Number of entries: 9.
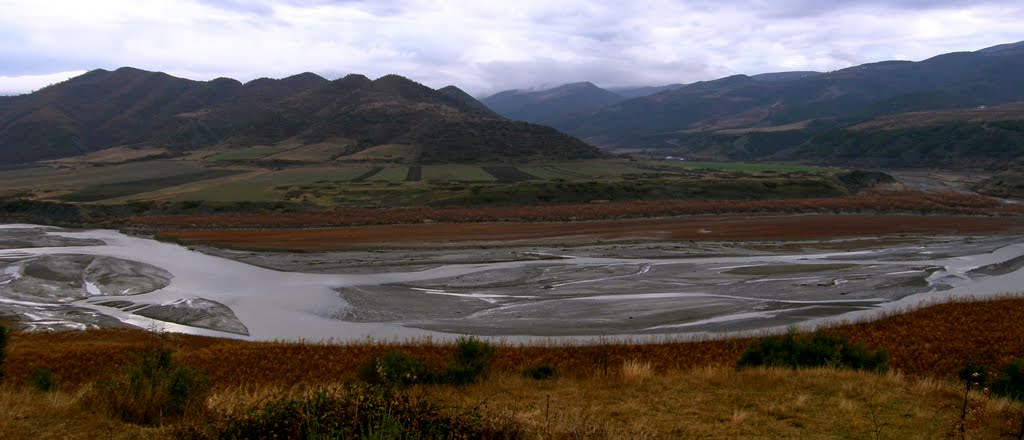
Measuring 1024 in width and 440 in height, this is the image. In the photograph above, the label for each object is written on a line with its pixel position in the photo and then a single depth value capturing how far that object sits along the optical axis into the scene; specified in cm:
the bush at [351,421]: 771
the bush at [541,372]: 1518
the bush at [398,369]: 1373
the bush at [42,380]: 1315
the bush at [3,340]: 1544
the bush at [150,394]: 905
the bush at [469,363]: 1453
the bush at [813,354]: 1543
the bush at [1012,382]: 1279
